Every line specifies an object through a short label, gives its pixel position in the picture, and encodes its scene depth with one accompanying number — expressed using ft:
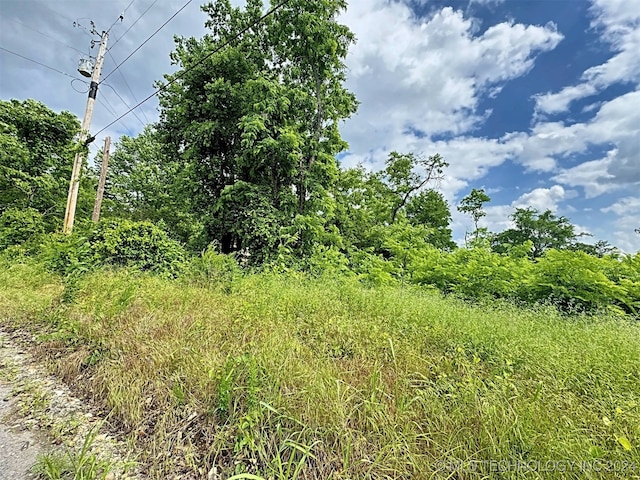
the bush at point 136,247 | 21.31
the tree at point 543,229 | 59.72
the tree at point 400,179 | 48.93
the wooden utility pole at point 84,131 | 29.81
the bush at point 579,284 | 15.96
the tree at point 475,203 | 54.24
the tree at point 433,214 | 49.65
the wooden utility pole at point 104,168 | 32.04
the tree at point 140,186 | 50.37
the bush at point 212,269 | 17.84
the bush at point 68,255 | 19.57
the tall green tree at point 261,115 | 27.99
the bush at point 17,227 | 31.94
